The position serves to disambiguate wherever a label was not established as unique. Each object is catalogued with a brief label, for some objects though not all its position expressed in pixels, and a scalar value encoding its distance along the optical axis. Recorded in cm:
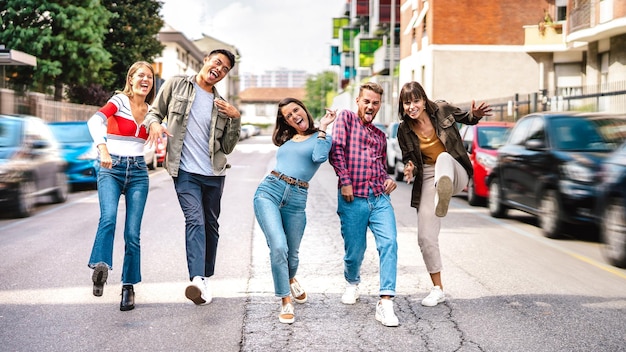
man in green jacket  584
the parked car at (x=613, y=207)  806
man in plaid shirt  560
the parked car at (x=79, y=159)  1712
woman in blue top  541
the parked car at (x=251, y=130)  9088
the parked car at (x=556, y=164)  974
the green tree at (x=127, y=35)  4647
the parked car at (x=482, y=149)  1406
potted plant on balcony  3409
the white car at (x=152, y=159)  2461
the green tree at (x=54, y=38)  3534
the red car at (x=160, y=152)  2652
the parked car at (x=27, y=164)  1194
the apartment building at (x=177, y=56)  7006
